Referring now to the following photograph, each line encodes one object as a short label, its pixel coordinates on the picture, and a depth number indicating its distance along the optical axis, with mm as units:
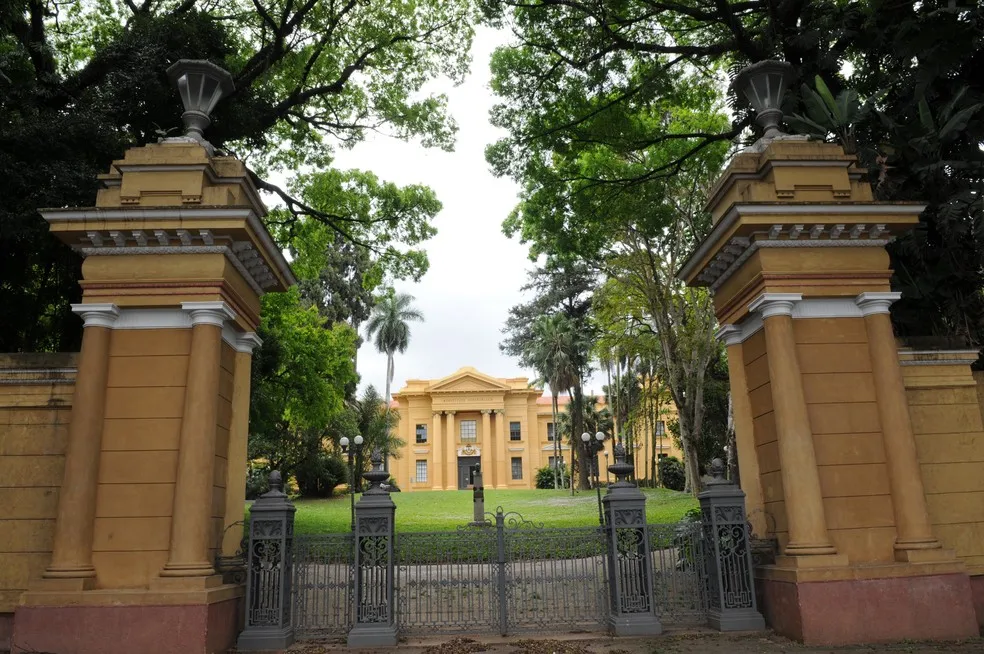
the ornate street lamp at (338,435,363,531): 21017
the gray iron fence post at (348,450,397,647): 7762
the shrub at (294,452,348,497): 32719
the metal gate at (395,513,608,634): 8344
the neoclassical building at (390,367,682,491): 54625
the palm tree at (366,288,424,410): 51375
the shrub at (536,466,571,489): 51406
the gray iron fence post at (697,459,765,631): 8039
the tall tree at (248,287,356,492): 18531
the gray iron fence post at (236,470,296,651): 7684
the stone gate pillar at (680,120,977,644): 7418
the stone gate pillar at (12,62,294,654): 7000
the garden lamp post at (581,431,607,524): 40512
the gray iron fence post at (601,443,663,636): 8055
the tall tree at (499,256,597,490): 39938
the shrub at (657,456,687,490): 40906
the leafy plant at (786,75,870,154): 9081
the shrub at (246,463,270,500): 31750
